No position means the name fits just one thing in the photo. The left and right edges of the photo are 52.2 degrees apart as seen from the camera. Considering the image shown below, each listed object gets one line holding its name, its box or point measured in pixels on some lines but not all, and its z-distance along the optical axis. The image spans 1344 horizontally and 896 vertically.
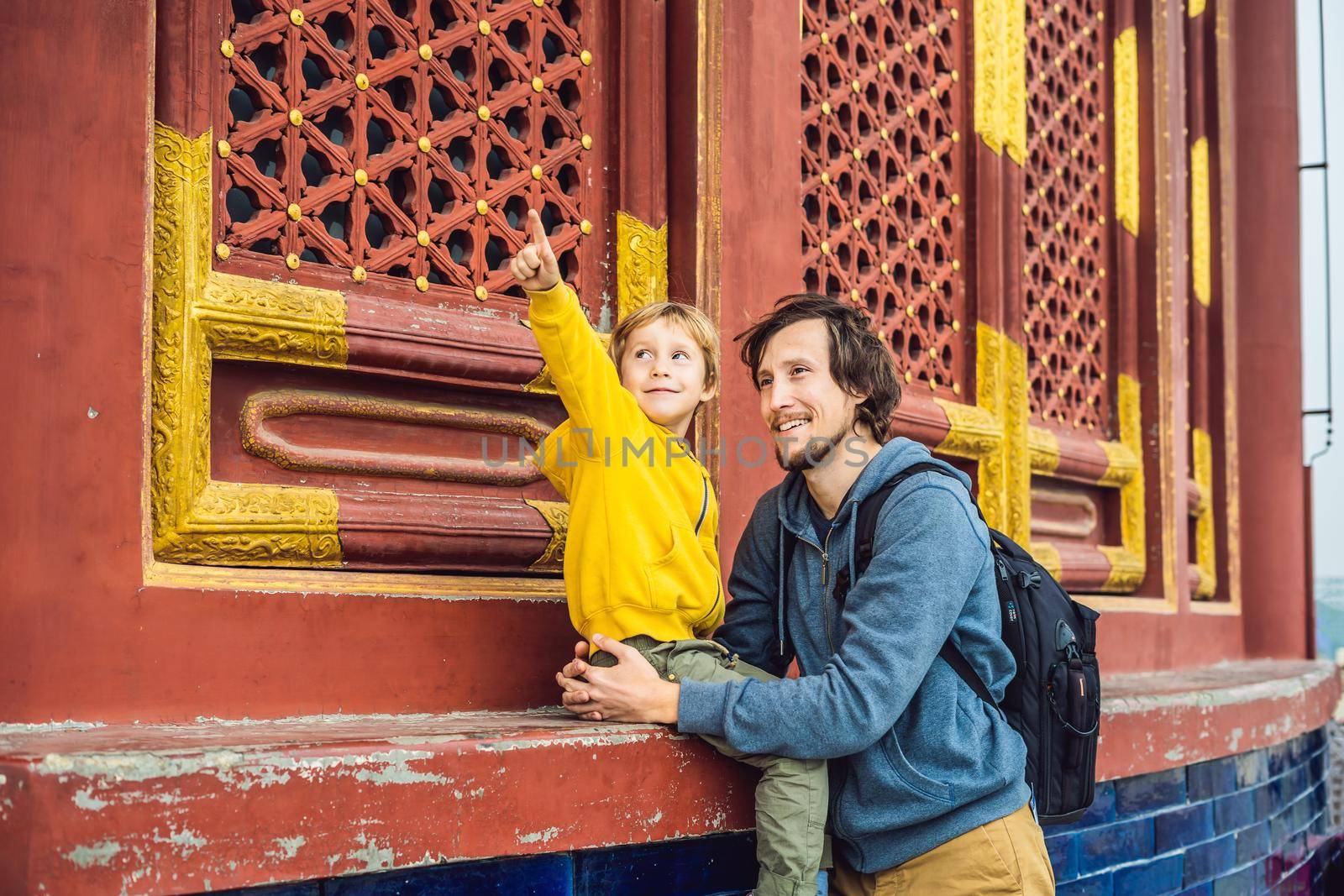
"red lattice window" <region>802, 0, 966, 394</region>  4.10
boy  2.49
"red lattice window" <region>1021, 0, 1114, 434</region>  5.29
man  2.38
